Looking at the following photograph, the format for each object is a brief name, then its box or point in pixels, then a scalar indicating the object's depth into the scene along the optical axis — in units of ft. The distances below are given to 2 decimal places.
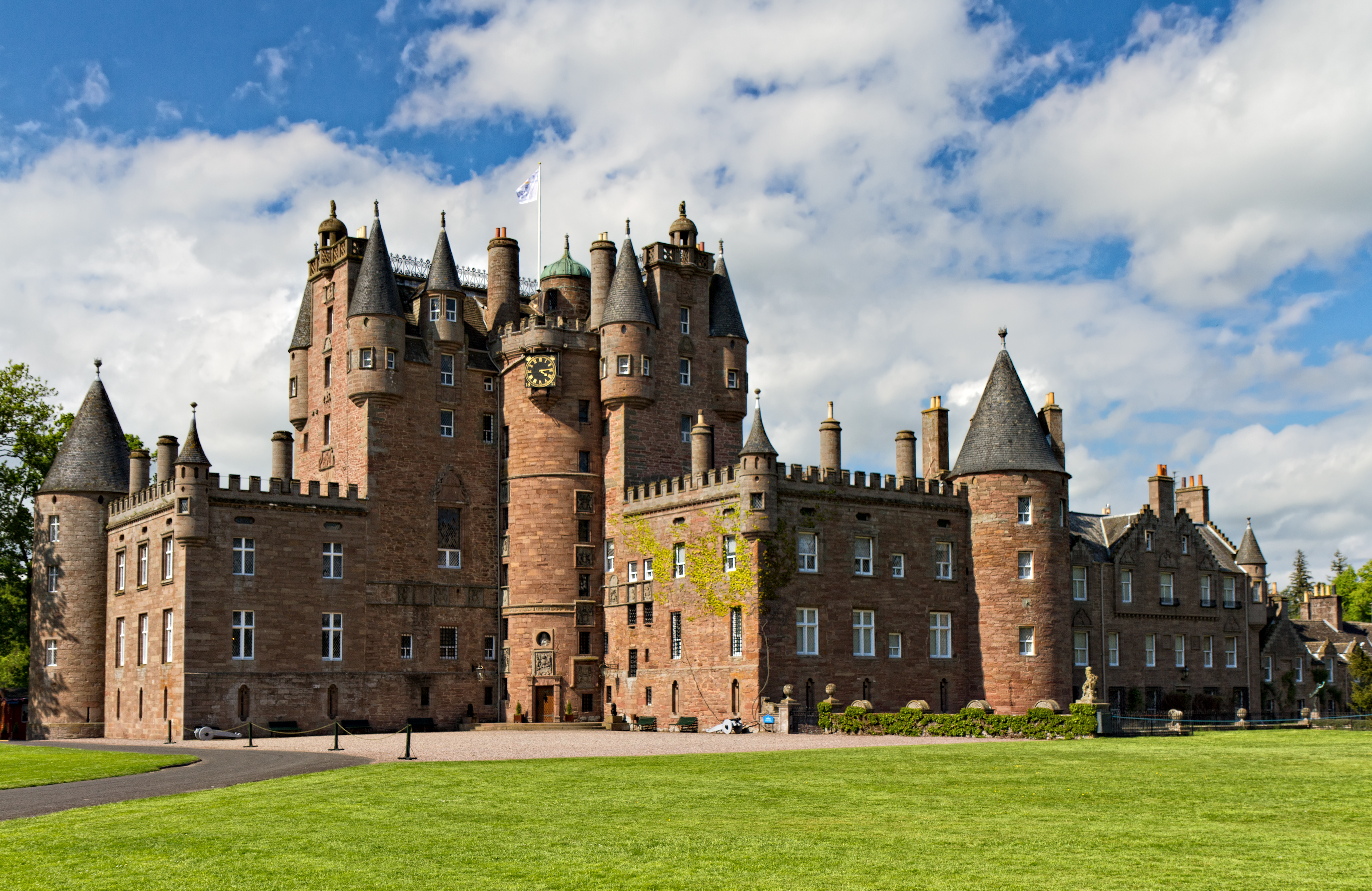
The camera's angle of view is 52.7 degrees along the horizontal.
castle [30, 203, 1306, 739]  176.04
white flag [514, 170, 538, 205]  205.98
